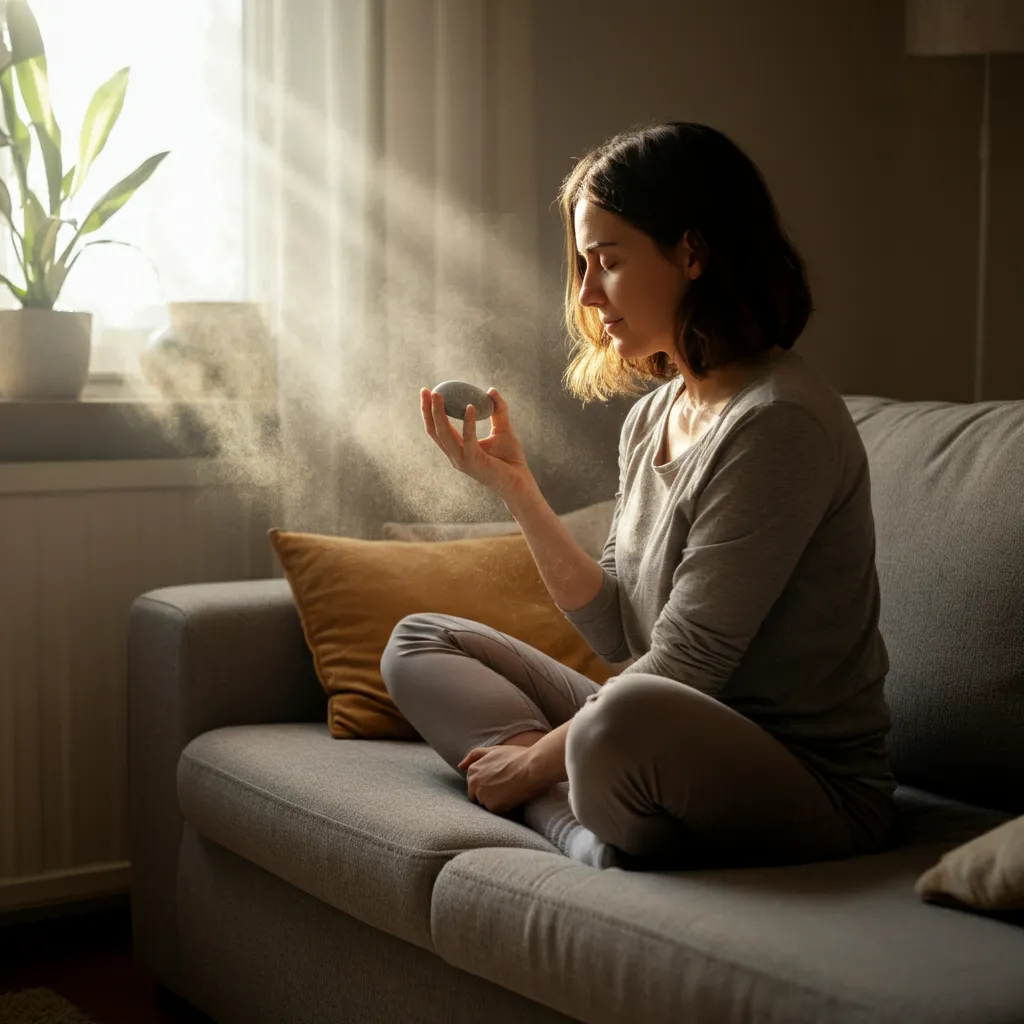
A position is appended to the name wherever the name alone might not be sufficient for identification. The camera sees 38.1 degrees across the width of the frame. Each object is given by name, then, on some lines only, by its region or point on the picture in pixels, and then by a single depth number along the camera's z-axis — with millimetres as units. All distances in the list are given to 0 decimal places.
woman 1413
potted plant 2457
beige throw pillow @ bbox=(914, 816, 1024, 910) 1192
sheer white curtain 2660
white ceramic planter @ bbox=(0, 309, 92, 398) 2480
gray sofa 1158
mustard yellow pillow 2109
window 2598
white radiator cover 2422
